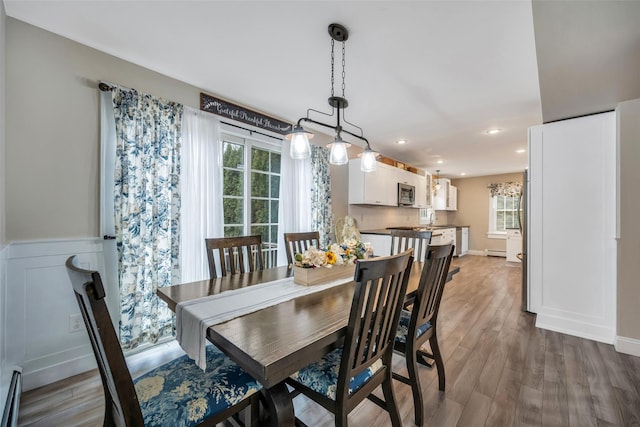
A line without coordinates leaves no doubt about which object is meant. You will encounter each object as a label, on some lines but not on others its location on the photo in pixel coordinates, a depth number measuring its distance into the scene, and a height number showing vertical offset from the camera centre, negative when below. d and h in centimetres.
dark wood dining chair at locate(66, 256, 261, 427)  78 -74
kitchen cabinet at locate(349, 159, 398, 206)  432 +51
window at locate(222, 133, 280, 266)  293 +30
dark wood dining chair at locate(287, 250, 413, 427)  106 -66
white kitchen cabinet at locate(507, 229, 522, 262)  642 -75
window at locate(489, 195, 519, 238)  738 +3
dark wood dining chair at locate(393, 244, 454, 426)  147 -67
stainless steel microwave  521 +43
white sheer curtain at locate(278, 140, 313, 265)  334 +23
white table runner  115 -48
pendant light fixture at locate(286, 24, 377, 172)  178 +56
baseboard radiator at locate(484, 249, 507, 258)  739 -109
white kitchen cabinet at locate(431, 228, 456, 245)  597 -52
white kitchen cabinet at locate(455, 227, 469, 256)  741 -77
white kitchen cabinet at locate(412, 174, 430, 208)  588 +57
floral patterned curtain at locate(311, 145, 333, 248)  367 +30
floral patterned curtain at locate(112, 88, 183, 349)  205 +4
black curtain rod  201 +99
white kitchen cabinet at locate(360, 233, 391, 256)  430 -46
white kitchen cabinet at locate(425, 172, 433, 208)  647 +66
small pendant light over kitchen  705 +86
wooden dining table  90 -49
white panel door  257 -11
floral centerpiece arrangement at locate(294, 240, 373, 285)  176 -35
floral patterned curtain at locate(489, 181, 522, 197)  718 +76
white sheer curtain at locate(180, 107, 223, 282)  247 +24
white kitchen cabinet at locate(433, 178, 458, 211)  723 +53
